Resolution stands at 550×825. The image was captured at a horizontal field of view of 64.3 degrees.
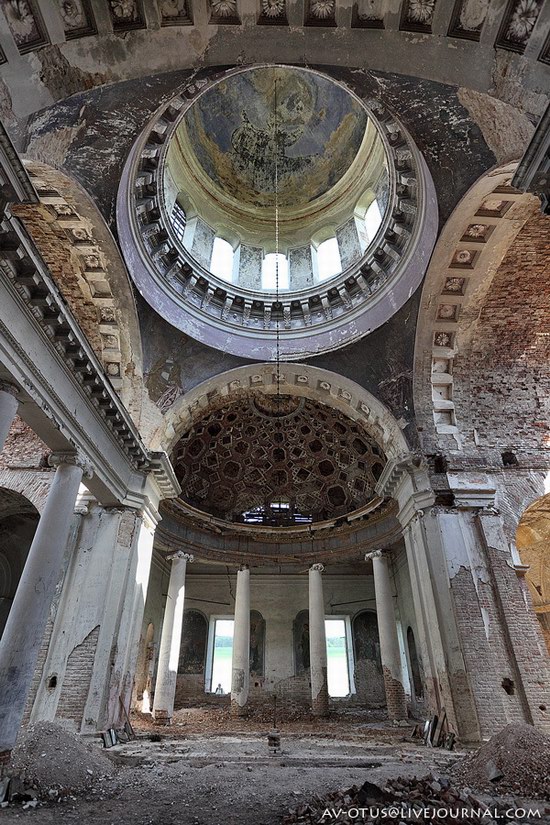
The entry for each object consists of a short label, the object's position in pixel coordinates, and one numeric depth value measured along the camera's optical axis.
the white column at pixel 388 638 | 12.77
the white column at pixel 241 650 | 14.11
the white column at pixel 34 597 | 5.70
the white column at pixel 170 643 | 12.47
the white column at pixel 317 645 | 14.22
